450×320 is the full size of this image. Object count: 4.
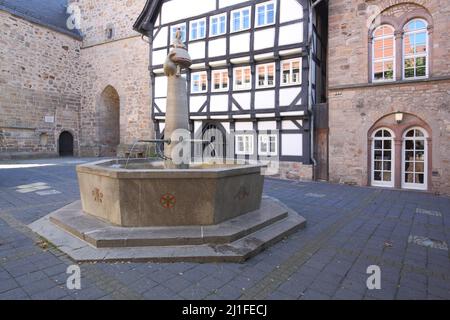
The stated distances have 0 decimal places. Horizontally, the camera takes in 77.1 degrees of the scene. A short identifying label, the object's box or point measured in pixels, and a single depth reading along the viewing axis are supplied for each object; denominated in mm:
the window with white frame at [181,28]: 14477
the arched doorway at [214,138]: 14051
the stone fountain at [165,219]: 3854
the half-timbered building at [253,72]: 11758
